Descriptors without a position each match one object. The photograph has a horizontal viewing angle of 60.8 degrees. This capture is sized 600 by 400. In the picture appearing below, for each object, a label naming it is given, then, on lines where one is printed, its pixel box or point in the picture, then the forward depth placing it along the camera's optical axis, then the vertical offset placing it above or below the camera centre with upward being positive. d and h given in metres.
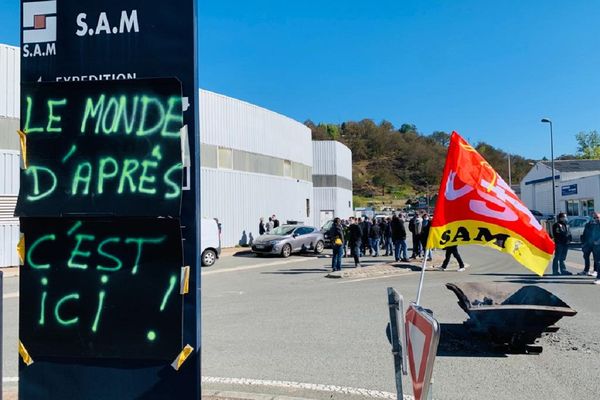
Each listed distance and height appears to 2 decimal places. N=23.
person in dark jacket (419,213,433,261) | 17.12 -0.53
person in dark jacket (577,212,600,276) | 13.12 -0.78
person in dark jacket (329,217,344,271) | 15.76 -0.90
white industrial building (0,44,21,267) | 17.64 +2.21
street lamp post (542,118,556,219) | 43.59 +5.74
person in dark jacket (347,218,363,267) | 17.34 -0.86
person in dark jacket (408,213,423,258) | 18.80 -0.66
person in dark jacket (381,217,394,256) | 21.98 -1.05
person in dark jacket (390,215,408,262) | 18.30 -0.84
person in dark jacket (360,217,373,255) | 21.59 -0.77
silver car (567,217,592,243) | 27.31 -0.85
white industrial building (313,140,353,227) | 41.56 +2.76
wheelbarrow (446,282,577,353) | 6.03 -1.26
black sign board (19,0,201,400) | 3.31 +0.98
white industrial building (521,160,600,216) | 45.16 +2.53
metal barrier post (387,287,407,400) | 3.62 -0.85
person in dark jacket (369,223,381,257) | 21.66 -1.03
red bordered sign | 2.70 -0.78
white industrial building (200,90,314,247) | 25.61 +2.67
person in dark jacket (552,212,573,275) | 14.23 -0.83
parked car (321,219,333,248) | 25.26 -0.96
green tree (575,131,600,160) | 87.94 +11.53
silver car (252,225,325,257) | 22.31 -1.24
